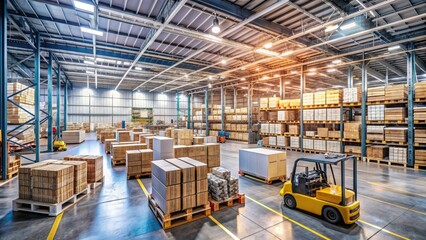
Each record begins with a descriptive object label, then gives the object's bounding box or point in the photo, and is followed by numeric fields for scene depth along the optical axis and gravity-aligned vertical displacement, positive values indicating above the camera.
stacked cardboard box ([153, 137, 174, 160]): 7.49 -1.09
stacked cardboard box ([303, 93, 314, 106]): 12.59 +1.38
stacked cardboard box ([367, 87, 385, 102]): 9.73 +1.32
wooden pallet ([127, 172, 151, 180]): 7.22 -2.09
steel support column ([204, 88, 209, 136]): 23.26 +0.98
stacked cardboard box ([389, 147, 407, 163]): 8.97 -1.60
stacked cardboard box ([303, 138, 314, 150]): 12.58 -1.52
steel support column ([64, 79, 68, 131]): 19.95 +1.15
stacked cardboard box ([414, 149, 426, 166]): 8.46 -1.60
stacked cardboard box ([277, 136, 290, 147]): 14.06 -1.51
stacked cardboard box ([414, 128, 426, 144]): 8.53 -0.68
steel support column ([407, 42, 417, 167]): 8.80 -0.04
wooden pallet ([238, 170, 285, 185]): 6.59 -2.07
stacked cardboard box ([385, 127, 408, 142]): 9.02 -0.65
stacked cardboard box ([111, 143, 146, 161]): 9.14 -1.36
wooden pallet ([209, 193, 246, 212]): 4.61 -2.04
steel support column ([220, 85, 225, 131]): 21.15 +0.99
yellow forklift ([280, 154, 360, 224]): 3.80 -1.61
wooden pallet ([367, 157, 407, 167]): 9.28 -2.05
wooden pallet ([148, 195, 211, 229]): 3.87 -2.01
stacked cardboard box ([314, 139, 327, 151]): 11.95 -1.53
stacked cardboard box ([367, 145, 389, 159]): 9.61 -1.57
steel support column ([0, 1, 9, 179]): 6.55 +1.27
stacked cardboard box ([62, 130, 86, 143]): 17.64 -1.44
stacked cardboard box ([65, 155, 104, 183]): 6.20 -1.43
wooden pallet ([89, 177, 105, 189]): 6.12 -2.09
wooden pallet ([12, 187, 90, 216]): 4.35 -2.02
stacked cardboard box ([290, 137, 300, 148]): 13.39 -1.51
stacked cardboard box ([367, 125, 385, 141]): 9.71 -0.61
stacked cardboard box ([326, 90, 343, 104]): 11.32 +1.40
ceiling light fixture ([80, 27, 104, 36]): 7.81 +3.64
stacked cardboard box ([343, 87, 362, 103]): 10.69 +1.39
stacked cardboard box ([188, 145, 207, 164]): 7.76 -1.30
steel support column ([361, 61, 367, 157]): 10.25 -0.05
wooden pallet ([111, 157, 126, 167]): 9.20 -2.00
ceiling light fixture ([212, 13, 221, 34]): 7.22 +3.52
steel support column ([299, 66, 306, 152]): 13.12 +1.35
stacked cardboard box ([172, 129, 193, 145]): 9.80 -0.84
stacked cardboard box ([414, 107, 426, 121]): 8.52 +0.31
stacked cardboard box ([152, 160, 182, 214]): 3.99 -1.45
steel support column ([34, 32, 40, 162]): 9.32 +0.74
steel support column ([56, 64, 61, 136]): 14.93 +1.69
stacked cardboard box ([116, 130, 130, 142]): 13.20 -1.08
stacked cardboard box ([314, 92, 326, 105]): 11.98 +1.38
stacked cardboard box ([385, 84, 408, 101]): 9.19 +1.32
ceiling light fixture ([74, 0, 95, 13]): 6.09 +3.71
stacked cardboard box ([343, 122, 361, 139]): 10.62 -0.54
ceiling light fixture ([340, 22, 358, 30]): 7.26 +3.59
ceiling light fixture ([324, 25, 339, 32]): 7.73 +3.69
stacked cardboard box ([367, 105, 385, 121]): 9.70 +0.39
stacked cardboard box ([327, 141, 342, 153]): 11.35 -1.55
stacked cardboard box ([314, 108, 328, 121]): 11.97 +0.38
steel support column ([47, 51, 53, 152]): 11.92 +0.52
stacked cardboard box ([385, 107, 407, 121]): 9.20 +0.30
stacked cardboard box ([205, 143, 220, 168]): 8.10 -1.45
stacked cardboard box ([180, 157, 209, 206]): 4.38 -1.46
